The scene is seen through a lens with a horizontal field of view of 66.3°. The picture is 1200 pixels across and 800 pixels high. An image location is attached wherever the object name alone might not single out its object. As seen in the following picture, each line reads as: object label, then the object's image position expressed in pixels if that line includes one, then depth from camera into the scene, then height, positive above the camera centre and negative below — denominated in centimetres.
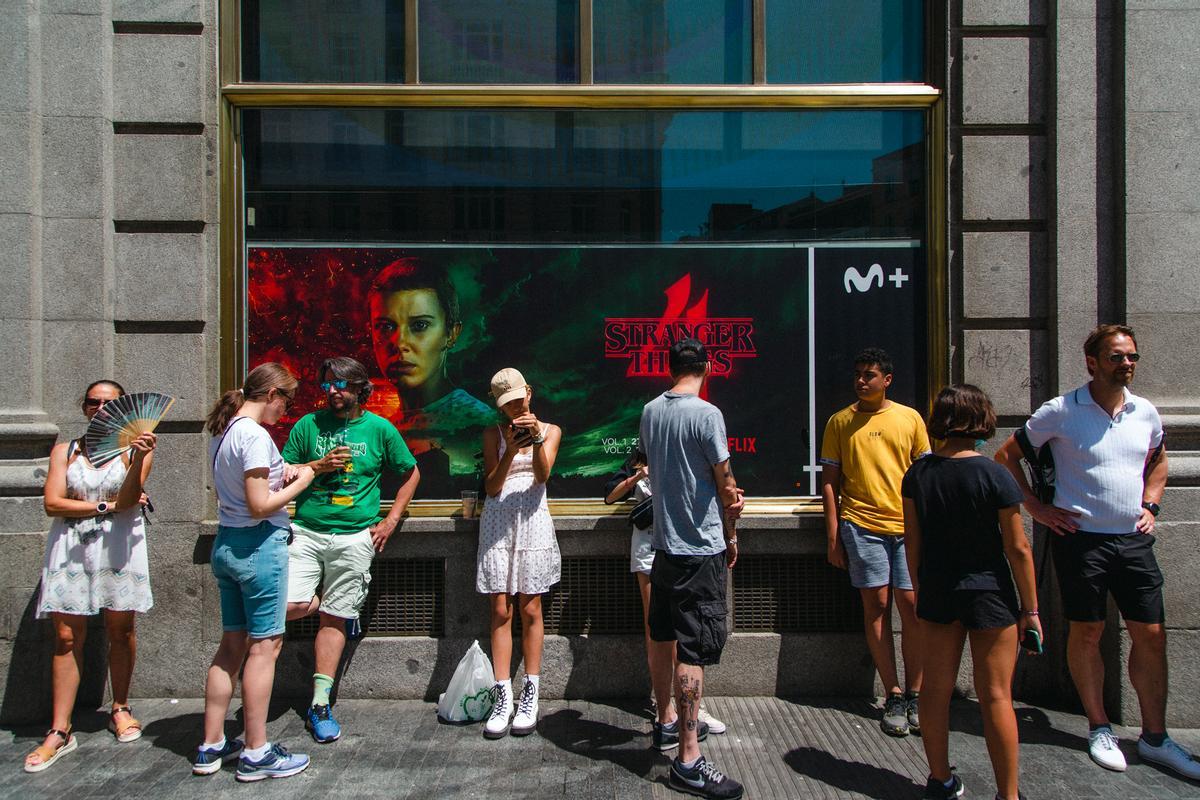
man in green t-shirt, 529 -68
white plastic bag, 538 -174
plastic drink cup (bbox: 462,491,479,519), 593 -71
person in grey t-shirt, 442 -71
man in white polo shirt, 490 -71
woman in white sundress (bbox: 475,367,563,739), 533 -83
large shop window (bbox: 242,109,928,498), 617 +90
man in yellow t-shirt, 534 -70
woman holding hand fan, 491 -83
